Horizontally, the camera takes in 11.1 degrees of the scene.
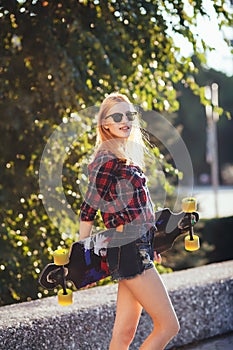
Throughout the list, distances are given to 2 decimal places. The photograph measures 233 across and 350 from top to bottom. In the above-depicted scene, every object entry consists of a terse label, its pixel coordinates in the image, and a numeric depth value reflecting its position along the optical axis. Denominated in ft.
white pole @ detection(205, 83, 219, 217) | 98.48
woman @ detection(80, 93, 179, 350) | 18.30
